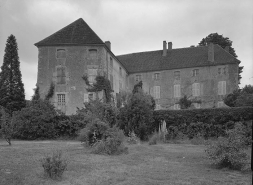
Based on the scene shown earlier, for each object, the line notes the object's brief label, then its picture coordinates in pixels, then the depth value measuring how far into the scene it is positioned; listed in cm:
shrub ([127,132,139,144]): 1697
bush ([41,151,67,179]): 671
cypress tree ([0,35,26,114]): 3331
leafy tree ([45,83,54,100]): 2982
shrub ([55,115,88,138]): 2181
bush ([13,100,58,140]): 2078
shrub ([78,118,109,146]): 1233
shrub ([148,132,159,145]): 1675
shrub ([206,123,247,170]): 842
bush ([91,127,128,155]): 1144
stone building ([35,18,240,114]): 3006
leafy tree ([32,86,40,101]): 2979
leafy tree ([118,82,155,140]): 1905
